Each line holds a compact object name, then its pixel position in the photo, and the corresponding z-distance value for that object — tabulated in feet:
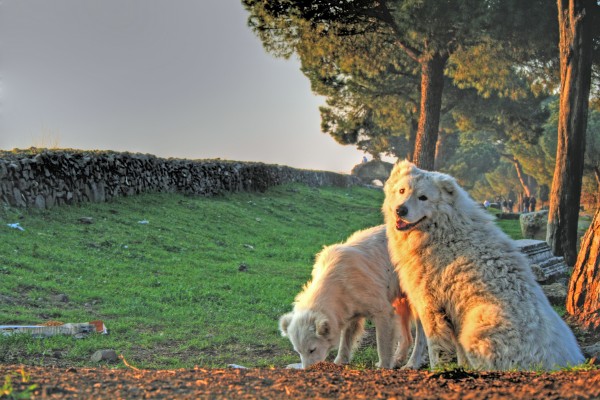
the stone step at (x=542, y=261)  39.59
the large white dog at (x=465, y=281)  17.42
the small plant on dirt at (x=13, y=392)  10.73
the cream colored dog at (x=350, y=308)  22.41
